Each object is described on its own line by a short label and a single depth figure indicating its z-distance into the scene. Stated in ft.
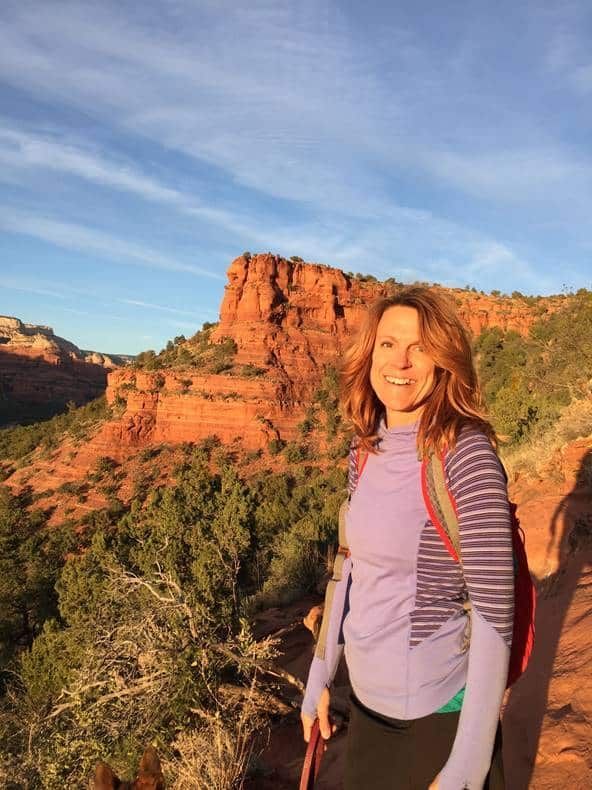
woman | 3.71
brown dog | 7.89
